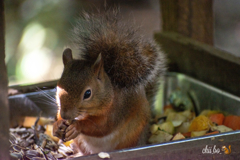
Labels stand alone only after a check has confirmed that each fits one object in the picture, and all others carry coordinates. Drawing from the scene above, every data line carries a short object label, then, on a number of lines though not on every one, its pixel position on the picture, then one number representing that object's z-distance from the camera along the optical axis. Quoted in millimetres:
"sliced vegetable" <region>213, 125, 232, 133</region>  4699
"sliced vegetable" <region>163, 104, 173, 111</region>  6348
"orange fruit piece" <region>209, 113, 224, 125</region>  5168
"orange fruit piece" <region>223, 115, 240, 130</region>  4816
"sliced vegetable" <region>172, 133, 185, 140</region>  4550
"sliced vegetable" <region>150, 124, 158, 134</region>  5105
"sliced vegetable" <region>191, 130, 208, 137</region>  4621
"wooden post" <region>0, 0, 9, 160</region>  2381
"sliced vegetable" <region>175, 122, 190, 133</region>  5109
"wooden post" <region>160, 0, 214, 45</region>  7562
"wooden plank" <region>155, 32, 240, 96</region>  5484
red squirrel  3711
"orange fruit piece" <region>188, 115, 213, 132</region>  4764
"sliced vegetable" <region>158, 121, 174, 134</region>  5084
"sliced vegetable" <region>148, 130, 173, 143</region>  4730
